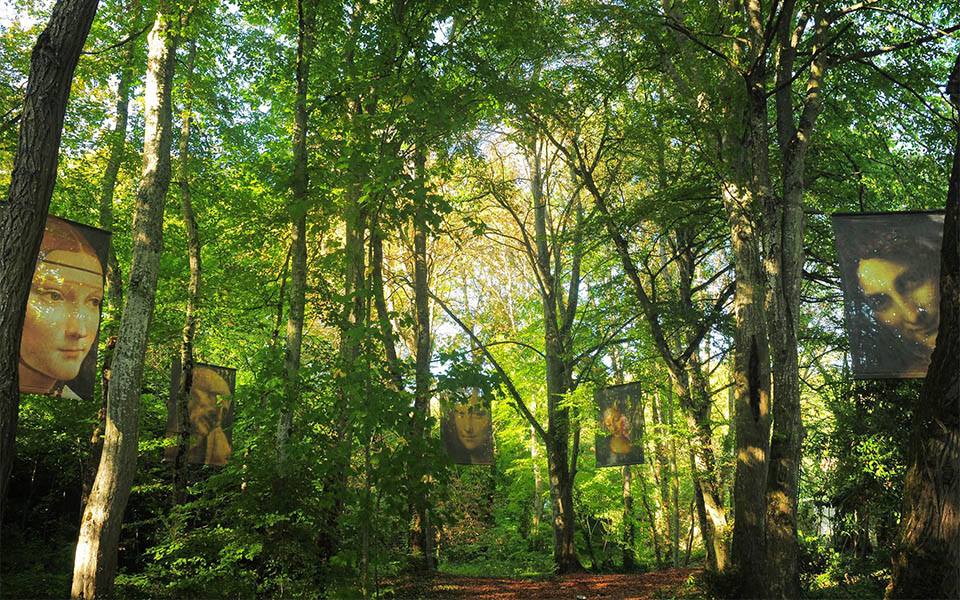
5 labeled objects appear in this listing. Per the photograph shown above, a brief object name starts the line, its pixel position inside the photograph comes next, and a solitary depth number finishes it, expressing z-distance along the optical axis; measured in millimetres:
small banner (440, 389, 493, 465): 13117
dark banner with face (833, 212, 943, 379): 7070
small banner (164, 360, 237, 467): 10867
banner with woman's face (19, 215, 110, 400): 6430
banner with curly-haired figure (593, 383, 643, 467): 12156
